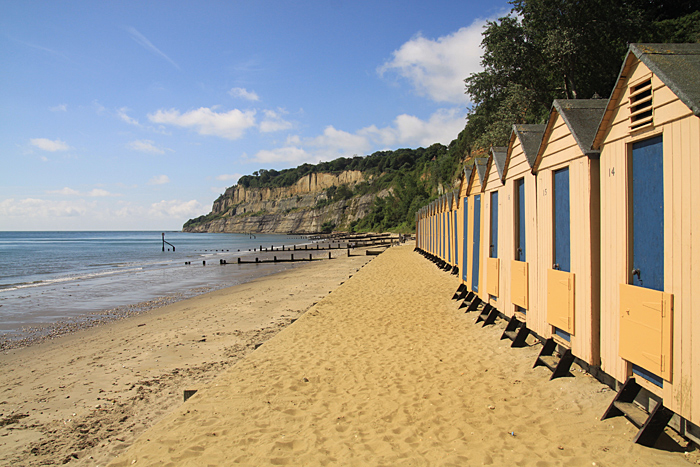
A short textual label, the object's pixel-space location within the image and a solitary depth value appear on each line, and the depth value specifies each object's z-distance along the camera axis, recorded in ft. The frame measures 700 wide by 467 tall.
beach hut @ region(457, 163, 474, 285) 34.40
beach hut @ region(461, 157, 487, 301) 29.81
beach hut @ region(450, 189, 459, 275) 47.46
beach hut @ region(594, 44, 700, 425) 9.91
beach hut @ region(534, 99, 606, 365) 14.30
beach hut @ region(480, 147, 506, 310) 24.73
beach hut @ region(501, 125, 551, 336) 19.54
